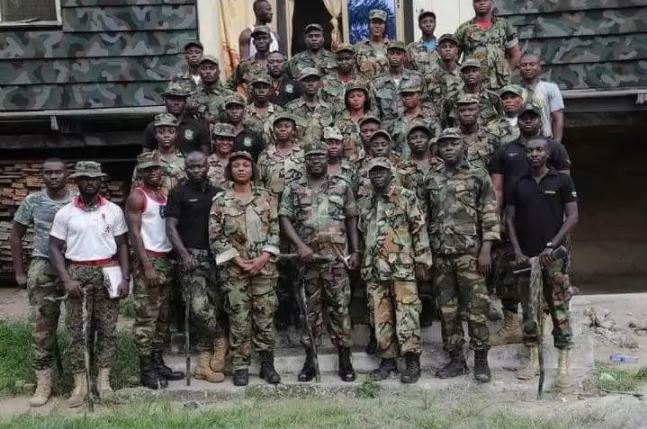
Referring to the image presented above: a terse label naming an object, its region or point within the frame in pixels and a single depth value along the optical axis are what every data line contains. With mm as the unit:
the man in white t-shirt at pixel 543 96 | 7988
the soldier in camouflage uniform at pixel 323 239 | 7086
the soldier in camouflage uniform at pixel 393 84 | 8312
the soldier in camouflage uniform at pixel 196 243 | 6957
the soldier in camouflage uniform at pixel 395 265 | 7039
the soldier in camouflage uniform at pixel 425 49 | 8828
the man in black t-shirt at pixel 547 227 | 6891
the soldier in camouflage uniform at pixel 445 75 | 8391
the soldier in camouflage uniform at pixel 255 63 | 8773
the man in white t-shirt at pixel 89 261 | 6793
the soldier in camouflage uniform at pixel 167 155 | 7230
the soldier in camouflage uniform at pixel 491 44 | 8758
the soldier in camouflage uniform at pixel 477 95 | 7863
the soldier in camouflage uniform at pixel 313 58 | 8766
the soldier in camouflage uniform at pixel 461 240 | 7008
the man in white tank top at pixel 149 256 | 6938
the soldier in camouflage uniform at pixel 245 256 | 6945
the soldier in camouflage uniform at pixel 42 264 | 6980
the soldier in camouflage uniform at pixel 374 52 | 8859
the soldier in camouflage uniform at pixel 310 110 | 7875
